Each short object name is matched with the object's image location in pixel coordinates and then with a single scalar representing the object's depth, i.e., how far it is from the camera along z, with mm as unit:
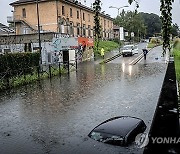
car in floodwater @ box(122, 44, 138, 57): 43469
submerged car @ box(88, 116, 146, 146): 7781
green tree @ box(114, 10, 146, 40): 84931
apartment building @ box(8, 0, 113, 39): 43500
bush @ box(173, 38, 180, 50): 51375
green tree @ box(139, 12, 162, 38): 118625
